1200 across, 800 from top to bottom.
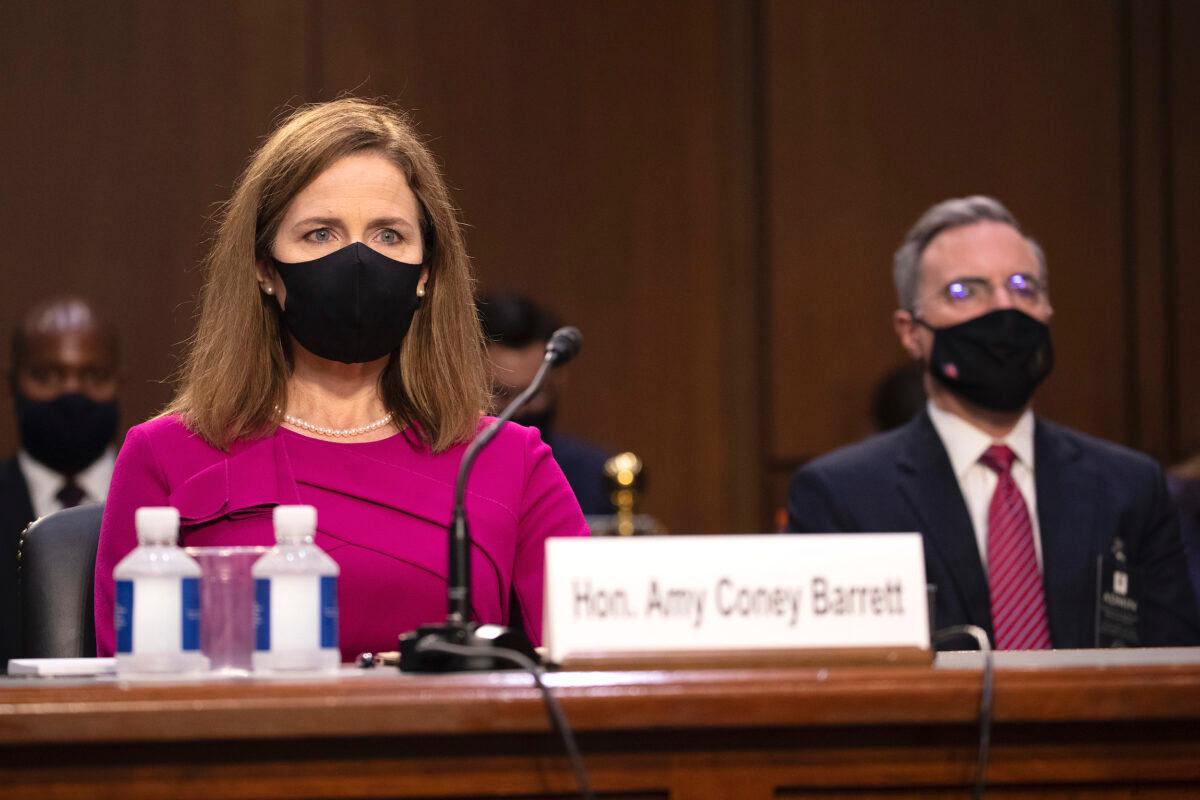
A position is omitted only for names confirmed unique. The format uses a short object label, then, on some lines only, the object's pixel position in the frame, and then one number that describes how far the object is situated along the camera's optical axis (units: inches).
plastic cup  183.2
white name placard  179.6
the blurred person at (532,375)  332.3
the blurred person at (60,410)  310.1
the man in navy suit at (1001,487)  222.7
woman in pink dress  199.8
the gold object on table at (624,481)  346.3
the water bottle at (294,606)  181.9
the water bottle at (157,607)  181.5
